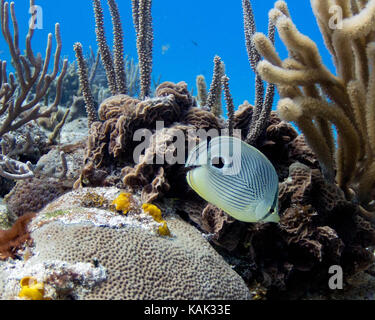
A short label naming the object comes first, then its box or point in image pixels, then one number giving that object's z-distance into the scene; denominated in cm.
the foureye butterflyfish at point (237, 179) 131
